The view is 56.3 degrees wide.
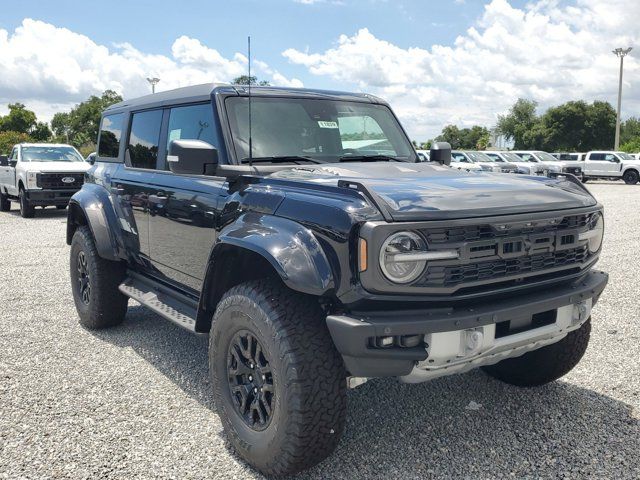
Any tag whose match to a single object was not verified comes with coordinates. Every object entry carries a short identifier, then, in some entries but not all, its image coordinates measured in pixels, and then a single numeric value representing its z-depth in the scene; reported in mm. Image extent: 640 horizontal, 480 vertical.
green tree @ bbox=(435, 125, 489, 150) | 94406
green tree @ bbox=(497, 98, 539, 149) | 78062
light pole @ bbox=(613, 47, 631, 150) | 41281
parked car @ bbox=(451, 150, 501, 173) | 26103
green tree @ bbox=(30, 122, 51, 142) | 68688
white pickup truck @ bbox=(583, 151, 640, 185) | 28156
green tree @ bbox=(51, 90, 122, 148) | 66375
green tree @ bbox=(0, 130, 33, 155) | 54000
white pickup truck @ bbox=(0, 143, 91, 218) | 14320
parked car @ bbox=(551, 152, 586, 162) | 33219
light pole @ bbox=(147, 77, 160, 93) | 37000
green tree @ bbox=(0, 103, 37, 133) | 67438
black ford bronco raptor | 2488
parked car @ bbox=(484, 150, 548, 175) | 26469
